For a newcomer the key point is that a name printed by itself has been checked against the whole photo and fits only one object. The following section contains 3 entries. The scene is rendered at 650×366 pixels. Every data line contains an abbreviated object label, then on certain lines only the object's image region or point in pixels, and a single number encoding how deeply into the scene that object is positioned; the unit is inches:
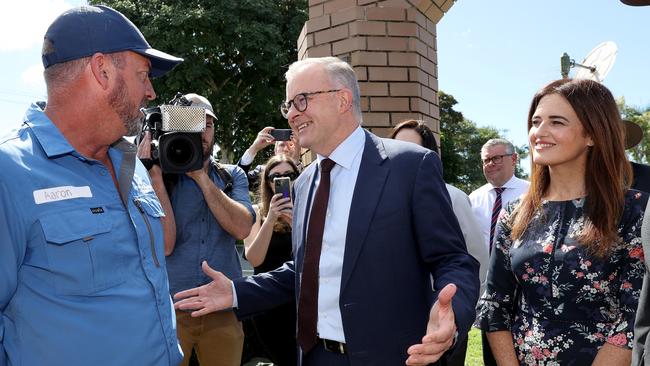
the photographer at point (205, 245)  130.3
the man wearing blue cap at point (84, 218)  68.1
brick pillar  168.1
